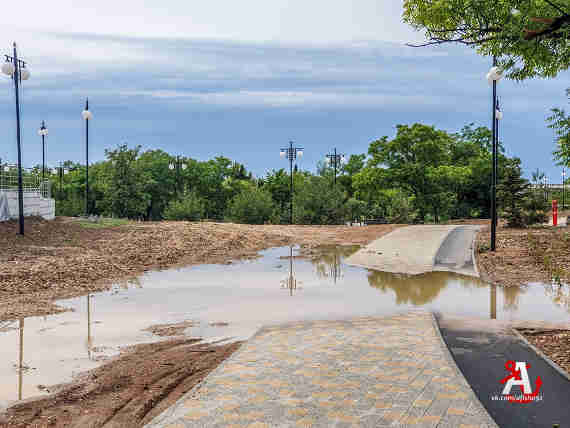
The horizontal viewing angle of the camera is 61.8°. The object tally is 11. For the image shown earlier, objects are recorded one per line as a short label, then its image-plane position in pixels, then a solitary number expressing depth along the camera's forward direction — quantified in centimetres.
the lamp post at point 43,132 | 3366
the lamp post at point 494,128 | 1590
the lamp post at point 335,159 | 4000
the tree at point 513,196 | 2711
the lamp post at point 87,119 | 2652
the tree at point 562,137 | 1733
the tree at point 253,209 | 3950
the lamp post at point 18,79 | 1897
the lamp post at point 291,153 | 3734
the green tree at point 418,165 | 3947
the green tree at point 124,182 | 4128
